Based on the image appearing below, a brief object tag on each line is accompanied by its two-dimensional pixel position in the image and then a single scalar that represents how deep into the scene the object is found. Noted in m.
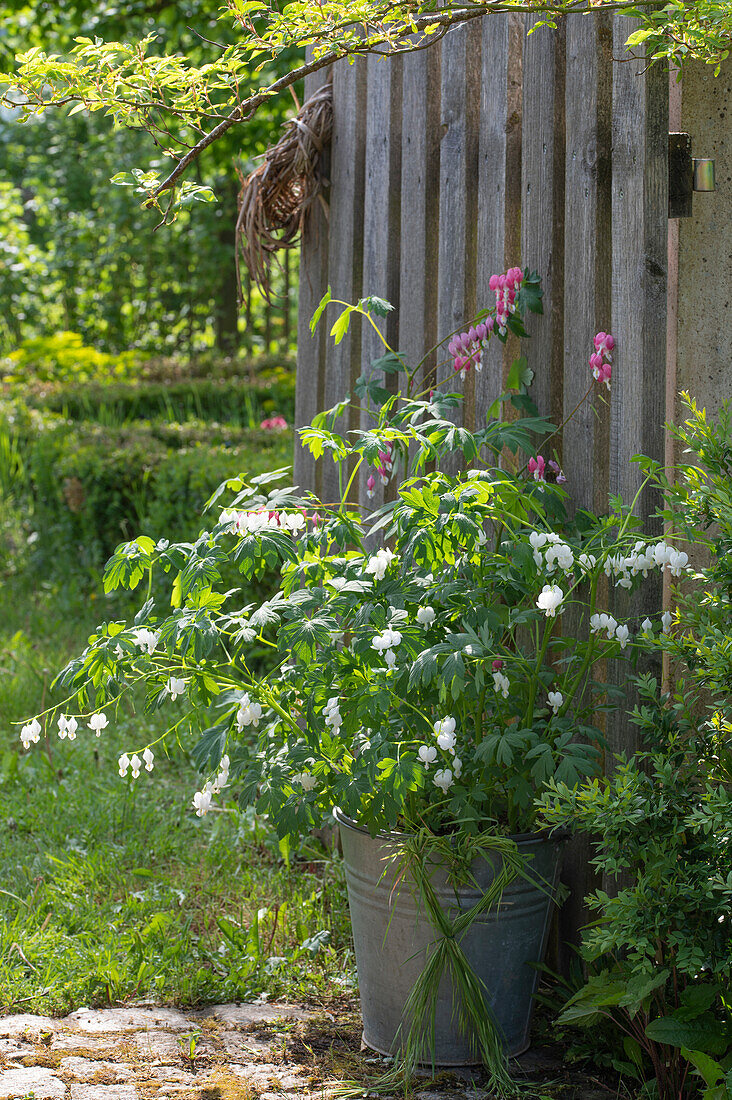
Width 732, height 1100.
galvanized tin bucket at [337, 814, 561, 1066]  4.15
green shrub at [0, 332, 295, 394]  17.55
